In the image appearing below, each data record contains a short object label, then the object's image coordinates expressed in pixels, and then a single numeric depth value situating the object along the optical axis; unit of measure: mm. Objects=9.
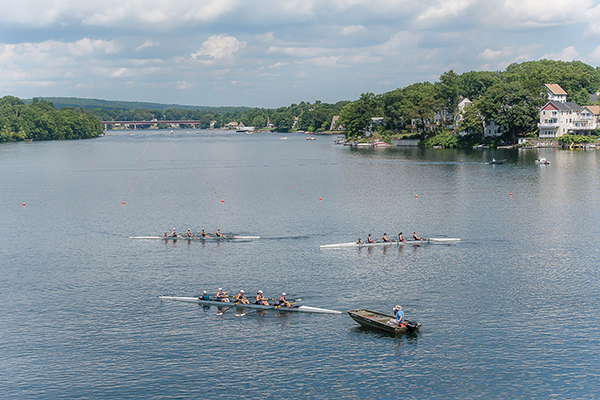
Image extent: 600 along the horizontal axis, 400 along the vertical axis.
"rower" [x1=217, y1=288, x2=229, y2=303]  44875
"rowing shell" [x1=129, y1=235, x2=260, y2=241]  65500
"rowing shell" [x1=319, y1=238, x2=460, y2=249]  61500
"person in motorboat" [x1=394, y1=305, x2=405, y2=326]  38969
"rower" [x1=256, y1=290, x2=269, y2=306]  44438
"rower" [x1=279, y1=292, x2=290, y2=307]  43625
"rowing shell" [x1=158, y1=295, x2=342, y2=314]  43312
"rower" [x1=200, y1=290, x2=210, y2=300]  45038
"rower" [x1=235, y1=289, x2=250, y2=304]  44781
